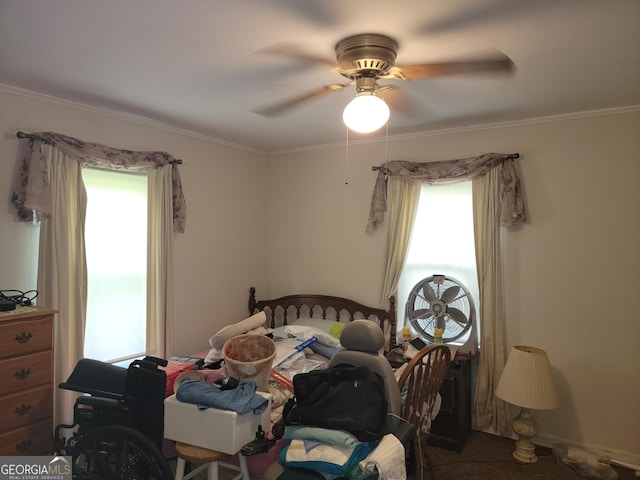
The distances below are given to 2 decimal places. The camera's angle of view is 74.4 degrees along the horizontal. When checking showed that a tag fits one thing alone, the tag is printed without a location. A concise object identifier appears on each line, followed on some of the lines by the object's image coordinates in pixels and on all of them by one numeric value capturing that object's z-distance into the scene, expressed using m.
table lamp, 2.93
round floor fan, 3.46
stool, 1.78
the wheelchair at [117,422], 1.82
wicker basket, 2.14
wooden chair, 2.17
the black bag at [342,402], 1.77
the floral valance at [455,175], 3.24
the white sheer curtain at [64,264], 2.71
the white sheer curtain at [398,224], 3.75
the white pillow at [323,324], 3.87
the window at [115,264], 3.07
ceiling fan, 1.92
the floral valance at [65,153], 2.62
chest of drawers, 2.23
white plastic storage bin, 1.77
